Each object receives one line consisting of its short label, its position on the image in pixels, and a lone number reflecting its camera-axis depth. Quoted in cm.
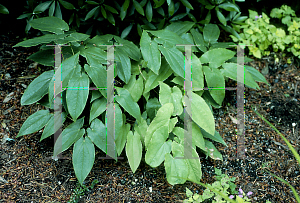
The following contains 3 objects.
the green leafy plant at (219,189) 107
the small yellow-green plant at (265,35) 138
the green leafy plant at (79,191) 111
